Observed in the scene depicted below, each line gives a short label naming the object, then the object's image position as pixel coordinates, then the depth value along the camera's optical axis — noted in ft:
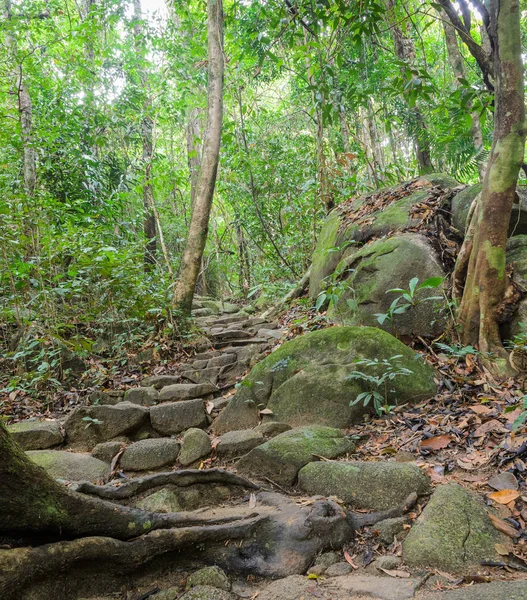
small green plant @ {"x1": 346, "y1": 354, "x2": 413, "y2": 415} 12.17
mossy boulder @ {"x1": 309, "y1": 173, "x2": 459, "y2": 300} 20.47
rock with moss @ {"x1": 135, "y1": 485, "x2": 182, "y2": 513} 8.39
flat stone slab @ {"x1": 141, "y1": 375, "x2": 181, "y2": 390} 18.21
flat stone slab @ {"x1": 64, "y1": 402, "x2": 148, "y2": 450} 13.57
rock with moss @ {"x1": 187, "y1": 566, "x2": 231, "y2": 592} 6.56
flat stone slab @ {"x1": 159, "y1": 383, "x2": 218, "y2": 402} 16.25
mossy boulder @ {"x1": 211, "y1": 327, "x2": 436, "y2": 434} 12.74
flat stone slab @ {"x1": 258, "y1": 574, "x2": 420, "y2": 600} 6.05
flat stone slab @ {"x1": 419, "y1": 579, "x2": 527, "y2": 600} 5.24
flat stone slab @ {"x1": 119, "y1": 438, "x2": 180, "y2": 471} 11.61
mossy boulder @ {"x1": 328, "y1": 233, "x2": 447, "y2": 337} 15.72
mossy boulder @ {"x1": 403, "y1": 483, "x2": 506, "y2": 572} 6.67
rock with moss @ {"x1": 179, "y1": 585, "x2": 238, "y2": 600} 6.20
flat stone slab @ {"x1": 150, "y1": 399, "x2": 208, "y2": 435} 14.33
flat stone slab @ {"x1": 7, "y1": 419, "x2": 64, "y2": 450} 12.64
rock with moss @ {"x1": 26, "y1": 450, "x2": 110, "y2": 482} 10.71
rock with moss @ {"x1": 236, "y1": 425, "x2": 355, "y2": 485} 10.05
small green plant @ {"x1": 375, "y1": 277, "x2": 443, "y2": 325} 12.24
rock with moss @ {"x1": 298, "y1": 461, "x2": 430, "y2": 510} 8.51
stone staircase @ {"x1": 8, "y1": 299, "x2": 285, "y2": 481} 11.57
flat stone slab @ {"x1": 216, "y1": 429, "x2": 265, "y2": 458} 11.79
